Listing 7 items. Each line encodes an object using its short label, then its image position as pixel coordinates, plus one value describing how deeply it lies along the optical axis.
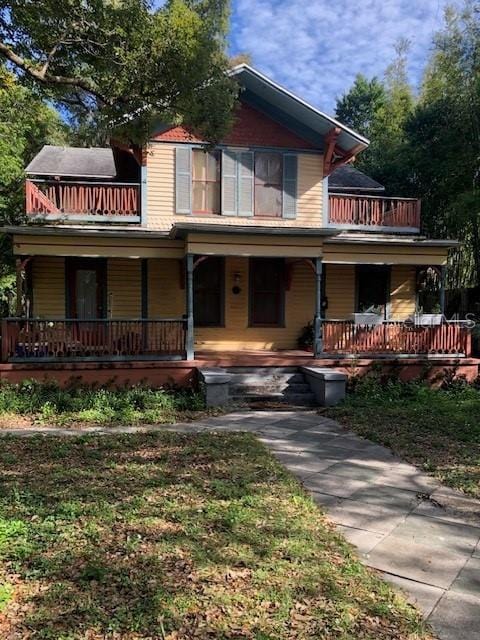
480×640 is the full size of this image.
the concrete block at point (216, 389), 9.63
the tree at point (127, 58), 6.80
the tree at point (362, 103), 33.91
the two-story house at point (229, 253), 11.12
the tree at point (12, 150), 15.13
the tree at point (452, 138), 17.16
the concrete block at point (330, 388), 10.05
